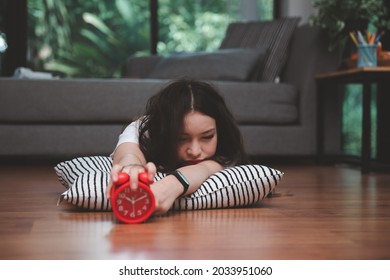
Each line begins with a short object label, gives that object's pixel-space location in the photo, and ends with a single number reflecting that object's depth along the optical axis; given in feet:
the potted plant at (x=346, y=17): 10.15
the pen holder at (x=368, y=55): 9.25
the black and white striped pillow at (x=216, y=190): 4.83
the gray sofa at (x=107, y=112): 9.91
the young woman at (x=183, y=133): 5.27
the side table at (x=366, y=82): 8.98
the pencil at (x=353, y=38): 9.68
